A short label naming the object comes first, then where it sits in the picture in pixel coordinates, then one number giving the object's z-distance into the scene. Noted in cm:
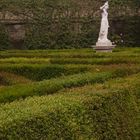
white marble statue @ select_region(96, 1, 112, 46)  2122
